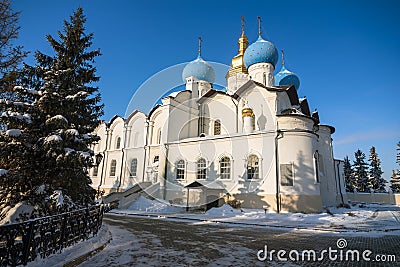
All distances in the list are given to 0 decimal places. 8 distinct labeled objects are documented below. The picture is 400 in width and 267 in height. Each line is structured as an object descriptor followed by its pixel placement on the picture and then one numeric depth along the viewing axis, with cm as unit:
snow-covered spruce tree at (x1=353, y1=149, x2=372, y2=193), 3716
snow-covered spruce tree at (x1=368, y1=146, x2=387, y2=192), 3678
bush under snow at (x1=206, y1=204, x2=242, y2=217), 1493
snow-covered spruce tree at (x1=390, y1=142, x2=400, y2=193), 3469
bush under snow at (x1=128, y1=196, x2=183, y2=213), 1734
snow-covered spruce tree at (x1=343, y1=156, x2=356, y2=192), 3821
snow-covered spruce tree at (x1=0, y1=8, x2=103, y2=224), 725
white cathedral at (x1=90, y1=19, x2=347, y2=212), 1591
